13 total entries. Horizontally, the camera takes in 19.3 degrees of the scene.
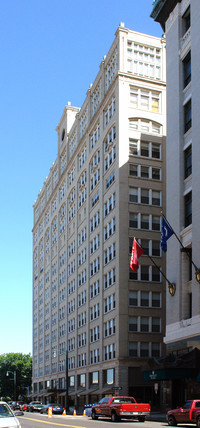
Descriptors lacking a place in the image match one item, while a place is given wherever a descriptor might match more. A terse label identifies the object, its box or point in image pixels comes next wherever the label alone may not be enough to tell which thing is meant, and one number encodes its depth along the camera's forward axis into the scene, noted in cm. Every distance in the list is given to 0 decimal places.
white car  1819
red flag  4459
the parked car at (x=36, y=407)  7509
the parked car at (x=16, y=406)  7731
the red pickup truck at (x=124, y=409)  3538
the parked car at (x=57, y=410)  6650
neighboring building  4222
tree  14625
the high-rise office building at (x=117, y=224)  5959
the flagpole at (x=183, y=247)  4138
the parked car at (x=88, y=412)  5162
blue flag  4178
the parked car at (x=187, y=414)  2995
